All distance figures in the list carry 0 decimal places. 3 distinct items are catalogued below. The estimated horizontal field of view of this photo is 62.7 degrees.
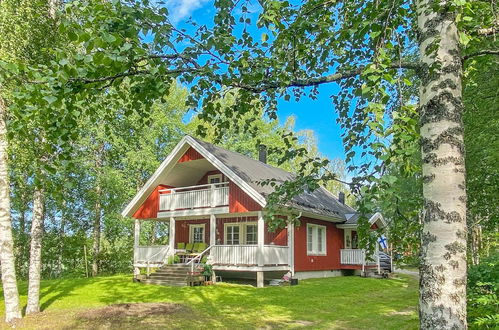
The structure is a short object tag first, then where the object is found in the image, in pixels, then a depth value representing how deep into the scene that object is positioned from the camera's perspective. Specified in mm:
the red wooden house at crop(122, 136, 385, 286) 16562
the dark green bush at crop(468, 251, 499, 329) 4281
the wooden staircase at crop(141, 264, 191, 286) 15422
